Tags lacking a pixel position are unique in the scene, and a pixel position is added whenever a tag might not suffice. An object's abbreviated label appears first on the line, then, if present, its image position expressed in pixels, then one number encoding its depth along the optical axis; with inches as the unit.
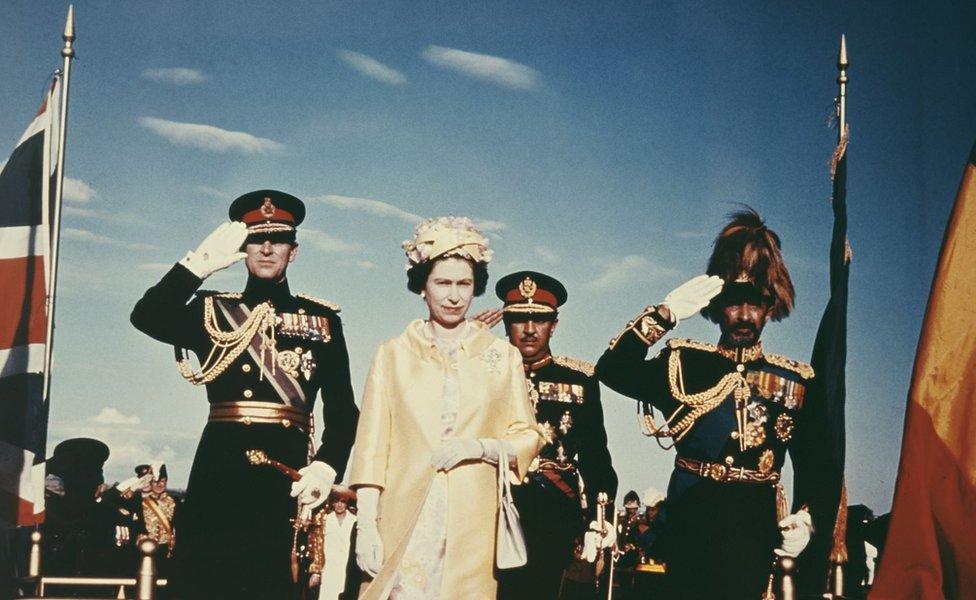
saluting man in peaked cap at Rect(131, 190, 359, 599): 261.6
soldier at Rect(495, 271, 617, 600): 310.7
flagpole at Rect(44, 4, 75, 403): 282.8
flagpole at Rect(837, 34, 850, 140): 303.7
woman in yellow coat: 213.2
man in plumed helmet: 261.4
